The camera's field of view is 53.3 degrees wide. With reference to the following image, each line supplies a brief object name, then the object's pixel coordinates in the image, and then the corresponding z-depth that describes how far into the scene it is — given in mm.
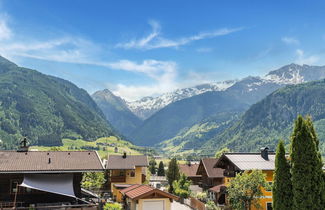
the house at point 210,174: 60409
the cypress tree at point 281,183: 24250
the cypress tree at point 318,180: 21847
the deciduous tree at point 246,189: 34594
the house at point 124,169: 57344
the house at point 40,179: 27625
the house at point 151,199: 31656
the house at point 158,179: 100975
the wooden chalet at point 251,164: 39500
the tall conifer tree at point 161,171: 114969
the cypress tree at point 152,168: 131425
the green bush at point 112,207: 31184
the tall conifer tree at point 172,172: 63250
